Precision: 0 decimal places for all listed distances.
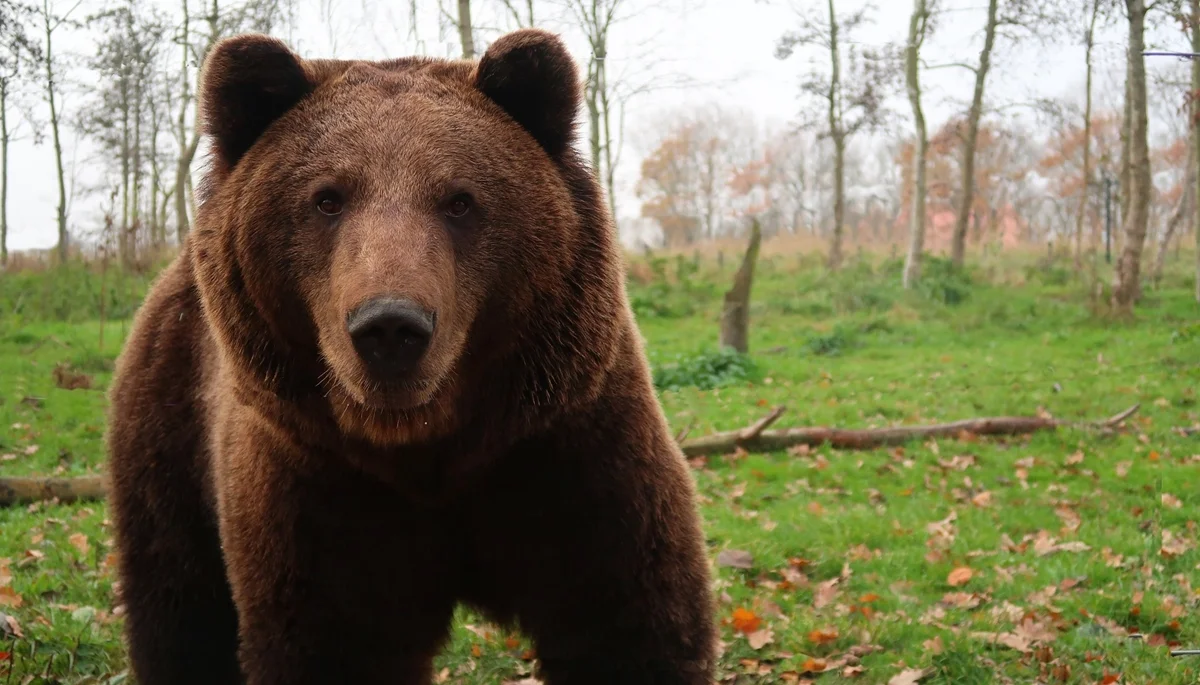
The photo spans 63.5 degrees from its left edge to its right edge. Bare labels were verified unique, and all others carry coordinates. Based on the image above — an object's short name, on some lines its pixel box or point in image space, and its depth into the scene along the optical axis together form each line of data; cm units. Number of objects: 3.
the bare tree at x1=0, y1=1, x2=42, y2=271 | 834
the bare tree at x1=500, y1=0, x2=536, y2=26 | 1507
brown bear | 245
